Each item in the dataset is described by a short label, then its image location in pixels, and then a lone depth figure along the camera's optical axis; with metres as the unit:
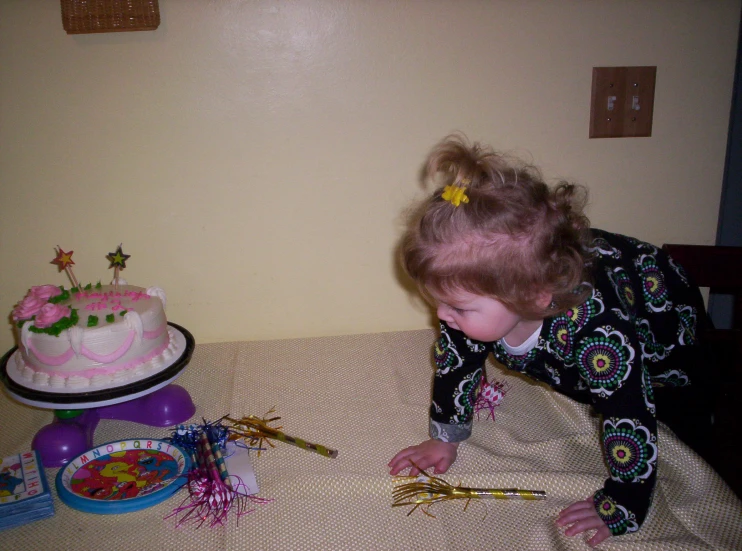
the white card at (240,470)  0.73
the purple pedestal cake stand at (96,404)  0.77
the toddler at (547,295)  0.65
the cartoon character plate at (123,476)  0.70
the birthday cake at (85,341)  0.79
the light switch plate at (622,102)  1.04
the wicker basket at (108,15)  0.89
